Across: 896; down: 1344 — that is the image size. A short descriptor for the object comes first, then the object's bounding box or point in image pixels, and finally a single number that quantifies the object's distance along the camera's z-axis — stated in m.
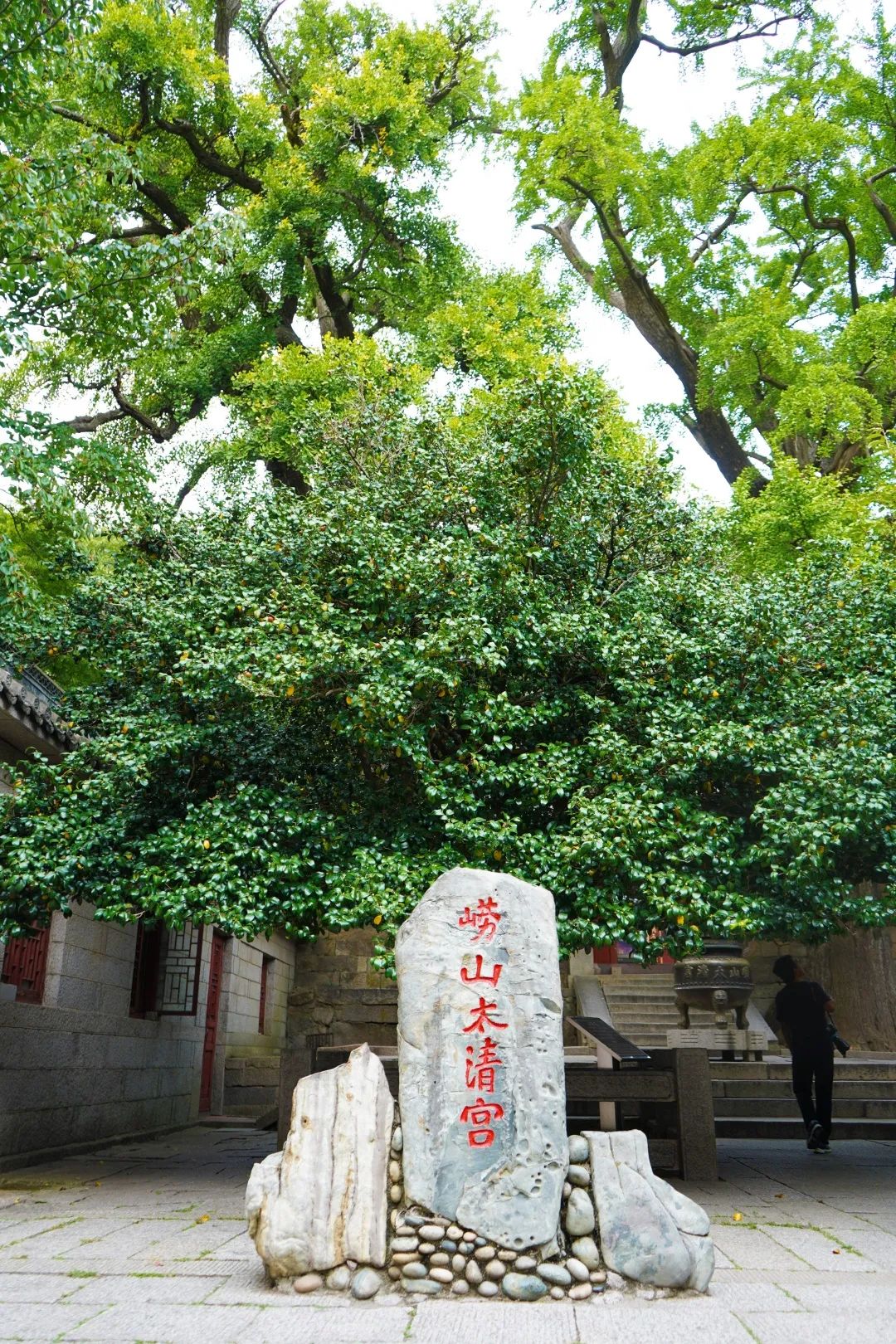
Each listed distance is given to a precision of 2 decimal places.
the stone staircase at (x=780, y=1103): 9.66
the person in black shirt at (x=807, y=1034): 8.00
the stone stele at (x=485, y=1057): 4.41
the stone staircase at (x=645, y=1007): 13.64
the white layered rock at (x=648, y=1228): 4.33
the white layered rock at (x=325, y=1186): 4.40
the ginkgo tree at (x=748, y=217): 14.04
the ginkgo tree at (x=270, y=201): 12.86
